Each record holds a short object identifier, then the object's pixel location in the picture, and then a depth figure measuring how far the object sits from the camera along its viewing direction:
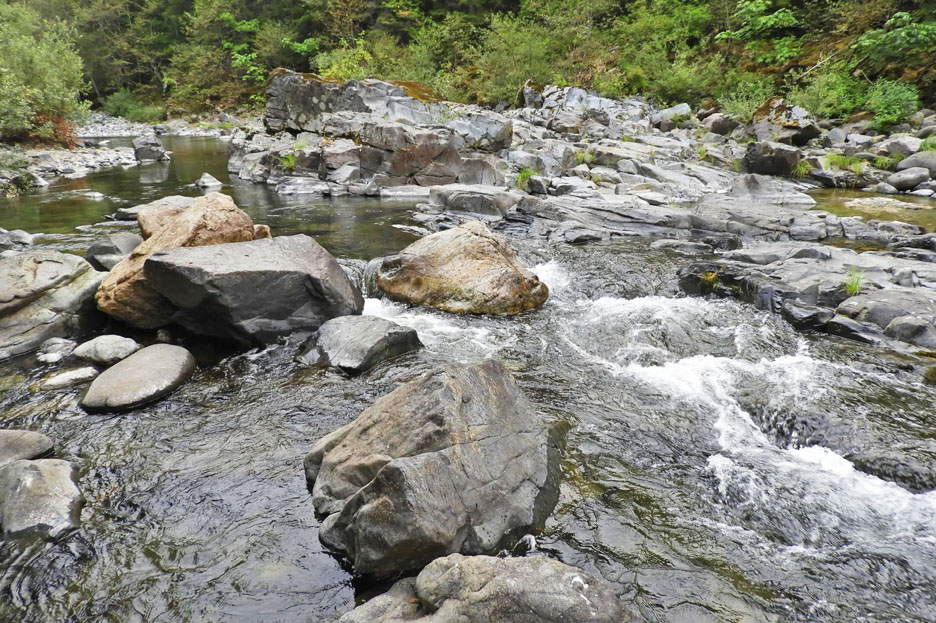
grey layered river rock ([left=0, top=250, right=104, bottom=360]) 5.93
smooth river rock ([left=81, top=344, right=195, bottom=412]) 4.77
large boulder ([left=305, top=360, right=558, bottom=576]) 2.88
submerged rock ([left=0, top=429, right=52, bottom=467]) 3.97
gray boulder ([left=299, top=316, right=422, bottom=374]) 5.54
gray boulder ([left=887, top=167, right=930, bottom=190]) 13.52
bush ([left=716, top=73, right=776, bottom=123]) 20.91
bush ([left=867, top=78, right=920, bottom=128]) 17.52
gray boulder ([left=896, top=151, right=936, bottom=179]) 13.95
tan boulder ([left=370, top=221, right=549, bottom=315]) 7.21
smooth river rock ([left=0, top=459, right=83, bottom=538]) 3.31
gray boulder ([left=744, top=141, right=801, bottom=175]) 15.58
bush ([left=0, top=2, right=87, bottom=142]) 21.31
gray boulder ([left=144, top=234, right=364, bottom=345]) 5.67
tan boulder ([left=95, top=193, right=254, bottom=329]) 6.18
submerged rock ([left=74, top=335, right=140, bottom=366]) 5.62
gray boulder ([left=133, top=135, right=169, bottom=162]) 23.48
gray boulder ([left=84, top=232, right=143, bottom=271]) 7.70
